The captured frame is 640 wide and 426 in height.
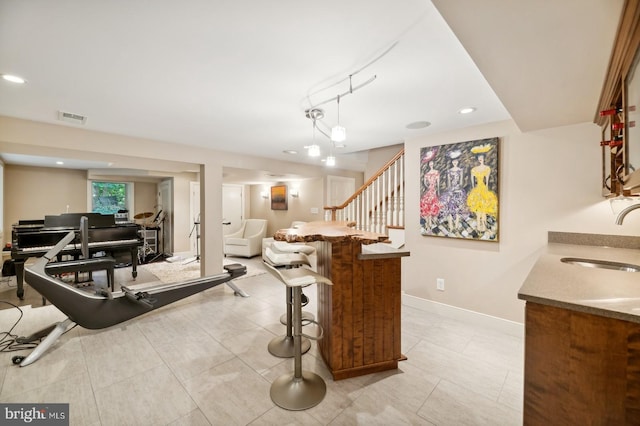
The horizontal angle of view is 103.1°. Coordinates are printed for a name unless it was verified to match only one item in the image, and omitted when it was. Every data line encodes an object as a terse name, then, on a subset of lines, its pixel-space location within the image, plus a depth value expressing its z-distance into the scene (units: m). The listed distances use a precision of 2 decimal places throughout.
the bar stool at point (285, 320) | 2.28
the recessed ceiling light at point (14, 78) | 1.85
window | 6.80
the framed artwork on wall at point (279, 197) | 7.35
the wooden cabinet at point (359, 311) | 1.89
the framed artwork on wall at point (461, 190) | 2.71
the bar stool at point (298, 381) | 1.67
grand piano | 3.63
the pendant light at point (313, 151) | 2.44
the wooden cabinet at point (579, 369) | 0.85
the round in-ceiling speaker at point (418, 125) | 2.80
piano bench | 3.23
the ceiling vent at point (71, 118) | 2.60
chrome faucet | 1.67
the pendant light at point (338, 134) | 1.91
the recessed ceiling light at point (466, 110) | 2.37
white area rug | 4.82
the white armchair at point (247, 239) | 6.73
